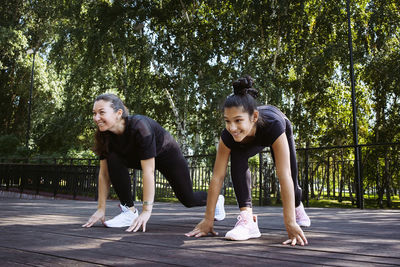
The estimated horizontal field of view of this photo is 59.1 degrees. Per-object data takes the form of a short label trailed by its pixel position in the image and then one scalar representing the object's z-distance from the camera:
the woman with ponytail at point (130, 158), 2.76
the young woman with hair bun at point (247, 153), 2.23
